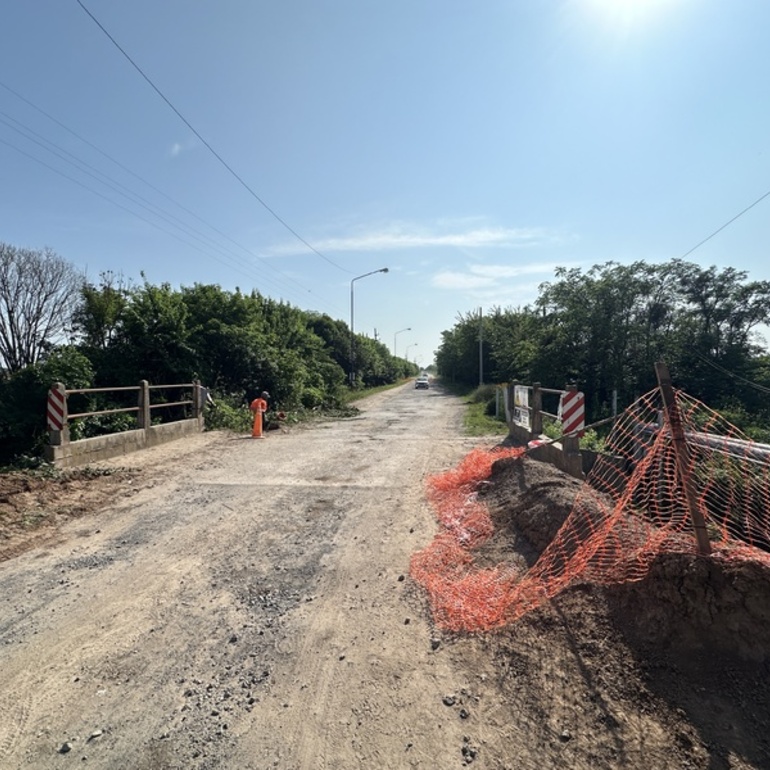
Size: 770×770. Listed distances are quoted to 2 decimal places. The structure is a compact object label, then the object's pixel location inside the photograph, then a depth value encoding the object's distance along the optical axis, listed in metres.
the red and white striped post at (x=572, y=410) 7.73
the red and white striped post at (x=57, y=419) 8.79
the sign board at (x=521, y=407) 11.02
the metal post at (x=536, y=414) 10.12
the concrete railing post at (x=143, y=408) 11.31
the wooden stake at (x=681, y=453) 3.04
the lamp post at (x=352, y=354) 36.34
